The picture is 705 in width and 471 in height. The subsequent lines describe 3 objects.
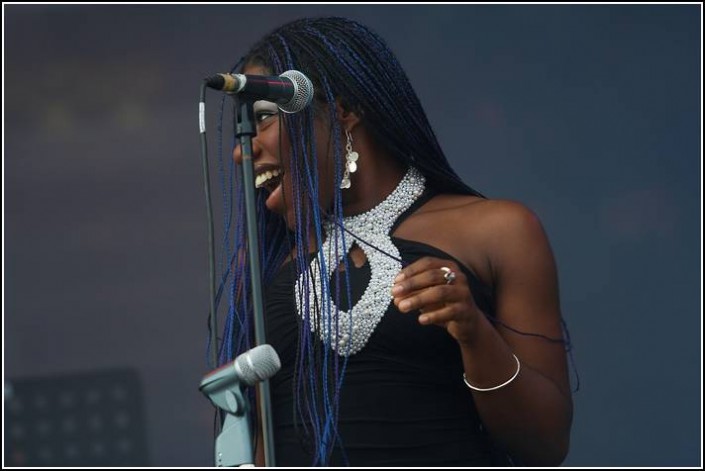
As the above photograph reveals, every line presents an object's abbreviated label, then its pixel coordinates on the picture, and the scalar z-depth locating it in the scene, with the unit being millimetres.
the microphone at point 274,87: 5679
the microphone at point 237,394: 5610
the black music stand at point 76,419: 7161
